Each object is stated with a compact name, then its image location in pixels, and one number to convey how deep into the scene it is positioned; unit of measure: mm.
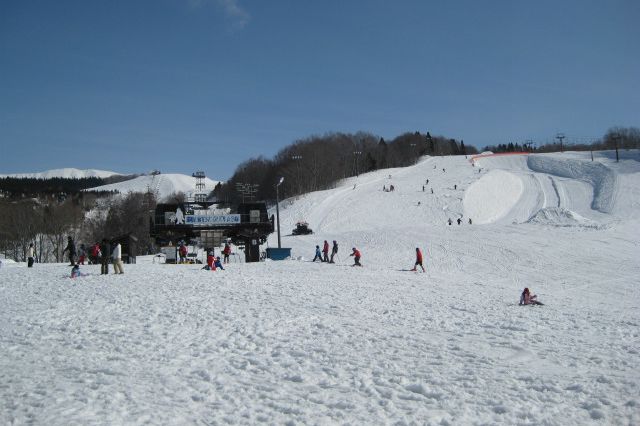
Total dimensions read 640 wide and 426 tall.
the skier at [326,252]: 27747
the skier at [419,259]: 24016
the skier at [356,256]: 25191
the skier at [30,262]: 23519
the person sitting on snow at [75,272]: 17953
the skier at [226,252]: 27961
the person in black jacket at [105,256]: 18609
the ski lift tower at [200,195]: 42297
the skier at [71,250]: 22883
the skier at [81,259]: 23375
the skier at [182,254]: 29139
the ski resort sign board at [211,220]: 34469
